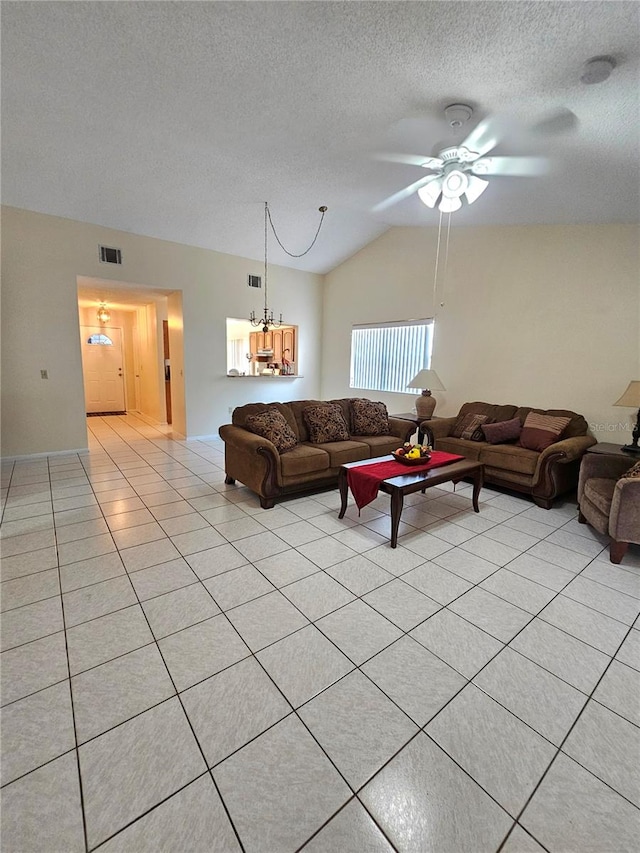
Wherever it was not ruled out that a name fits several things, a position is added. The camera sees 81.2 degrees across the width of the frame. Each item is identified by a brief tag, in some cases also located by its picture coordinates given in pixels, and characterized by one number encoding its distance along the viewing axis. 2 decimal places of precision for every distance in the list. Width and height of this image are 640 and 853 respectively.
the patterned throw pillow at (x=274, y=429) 3.68
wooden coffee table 2.77
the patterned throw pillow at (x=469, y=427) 4.47
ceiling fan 2.64
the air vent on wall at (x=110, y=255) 5.00
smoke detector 1.96
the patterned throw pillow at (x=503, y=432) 4.23
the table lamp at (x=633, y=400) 3.30
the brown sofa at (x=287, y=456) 3.44
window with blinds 5.79
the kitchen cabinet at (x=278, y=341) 7.32
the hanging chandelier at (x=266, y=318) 5.12
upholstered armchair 2.61
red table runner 2.97
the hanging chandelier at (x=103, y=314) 7.79
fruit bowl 3.29
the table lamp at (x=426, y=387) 4.94
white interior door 8.17
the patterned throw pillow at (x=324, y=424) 4.11
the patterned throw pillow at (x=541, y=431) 3.87
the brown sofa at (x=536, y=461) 3.59
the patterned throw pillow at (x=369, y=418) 4.54
